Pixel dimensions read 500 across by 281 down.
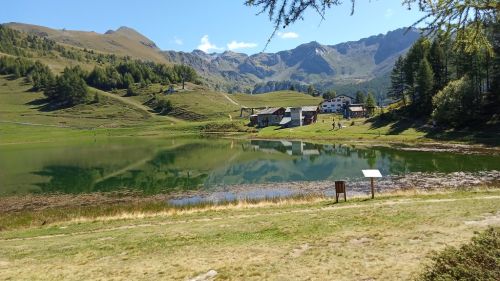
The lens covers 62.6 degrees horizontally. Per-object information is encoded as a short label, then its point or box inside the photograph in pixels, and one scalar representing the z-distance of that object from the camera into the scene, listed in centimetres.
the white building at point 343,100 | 19825
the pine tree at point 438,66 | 10069
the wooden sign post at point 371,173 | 2930
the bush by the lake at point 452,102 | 8219
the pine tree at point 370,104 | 14125
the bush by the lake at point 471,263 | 948
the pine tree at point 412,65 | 10543
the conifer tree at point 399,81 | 11525
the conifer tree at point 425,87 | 9744
